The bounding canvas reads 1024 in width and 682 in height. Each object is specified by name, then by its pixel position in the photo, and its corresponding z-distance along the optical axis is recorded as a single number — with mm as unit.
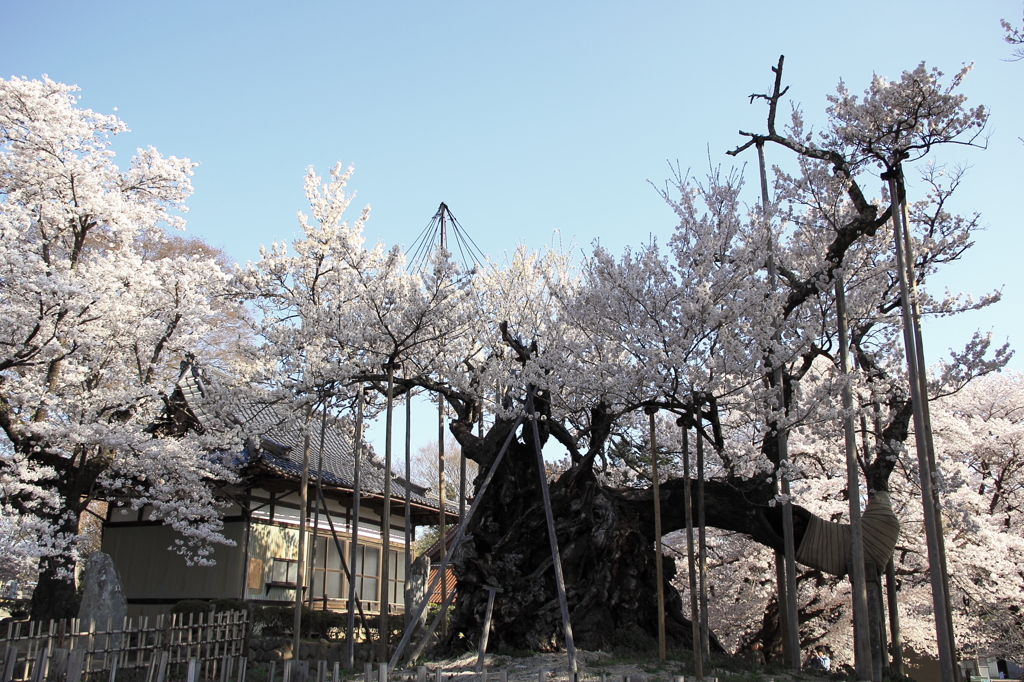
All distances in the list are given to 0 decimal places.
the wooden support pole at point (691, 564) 8641
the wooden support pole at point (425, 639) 9625
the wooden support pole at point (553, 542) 9039
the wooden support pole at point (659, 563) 9640
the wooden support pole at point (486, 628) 9875
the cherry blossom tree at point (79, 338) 13172
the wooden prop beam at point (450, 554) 9559
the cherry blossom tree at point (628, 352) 10625
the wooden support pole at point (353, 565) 10898
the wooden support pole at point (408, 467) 12195
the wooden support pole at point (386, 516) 10602
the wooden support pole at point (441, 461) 12773
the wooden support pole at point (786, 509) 9883
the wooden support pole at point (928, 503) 7535
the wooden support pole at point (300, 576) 11289
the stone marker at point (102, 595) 12609
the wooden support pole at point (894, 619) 11695
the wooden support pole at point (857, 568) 9102
